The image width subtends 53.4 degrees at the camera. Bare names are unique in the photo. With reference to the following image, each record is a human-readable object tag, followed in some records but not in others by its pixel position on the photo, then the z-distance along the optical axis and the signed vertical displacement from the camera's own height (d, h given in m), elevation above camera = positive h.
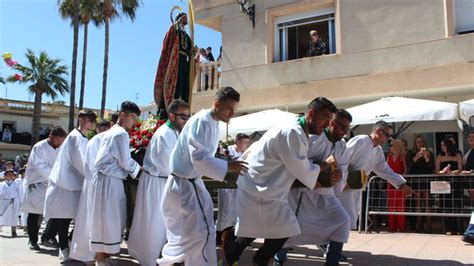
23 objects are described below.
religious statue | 7.66 +1.82
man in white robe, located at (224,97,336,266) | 4.65 +0.01
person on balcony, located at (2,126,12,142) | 44.50 +3.84
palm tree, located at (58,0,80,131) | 26.39 +8.38
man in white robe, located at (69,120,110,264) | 5.99 -0.54
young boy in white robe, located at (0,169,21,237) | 11.44 -0.60
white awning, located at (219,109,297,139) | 11.81 +1.44
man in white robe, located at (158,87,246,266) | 4.37 -0.14
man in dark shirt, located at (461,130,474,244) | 9.28 +0.44
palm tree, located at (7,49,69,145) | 34.79 +7.29
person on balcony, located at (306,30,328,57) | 14.84 +4.21
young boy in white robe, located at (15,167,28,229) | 12.31 -0.19
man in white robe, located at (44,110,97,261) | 6.74 -0.05
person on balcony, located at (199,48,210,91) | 17.28 +3.90
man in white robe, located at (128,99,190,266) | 5.66 -0.40
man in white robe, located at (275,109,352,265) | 5.03 -0.28
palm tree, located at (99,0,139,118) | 27.23 +9.64
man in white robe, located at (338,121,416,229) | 6.43 +0.26
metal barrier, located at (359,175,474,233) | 8.94 -0.35
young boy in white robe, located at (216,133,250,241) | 7.07 -0.50
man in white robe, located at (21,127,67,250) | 8.09 -0.01
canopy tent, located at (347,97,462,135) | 9.67 +1.45
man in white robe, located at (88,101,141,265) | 5.65 -0.16
